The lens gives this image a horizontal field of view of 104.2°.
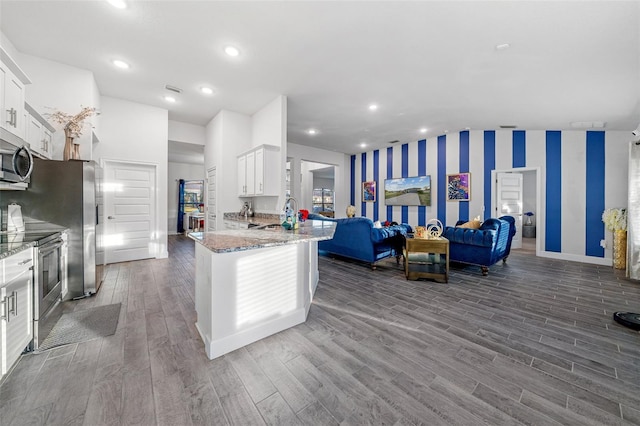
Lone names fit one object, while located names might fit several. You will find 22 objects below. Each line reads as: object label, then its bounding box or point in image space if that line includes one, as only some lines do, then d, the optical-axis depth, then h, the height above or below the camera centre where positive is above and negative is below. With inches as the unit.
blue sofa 166.1 -19.3
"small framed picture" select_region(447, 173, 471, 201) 256.7 +27.9
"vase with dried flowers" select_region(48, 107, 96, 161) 127.3 +44.3
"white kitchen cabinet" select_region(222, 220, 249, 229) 195.7 -9.9
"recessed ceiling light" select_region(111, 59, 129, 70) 137.2 +83.1
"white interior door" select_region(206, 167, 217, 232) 225.5 +12.3
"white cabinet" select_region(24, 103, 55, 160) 109.7 +37.5
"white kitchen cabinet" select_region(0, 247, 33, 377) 61.2 -25.7
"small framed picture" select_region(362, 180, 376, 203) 342.3 +30.3
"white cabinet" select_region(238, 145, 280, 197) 180.5 +31.1
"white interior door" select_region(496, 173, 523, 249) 246.2 +15.9
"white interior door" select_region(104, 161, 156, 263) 184.7 +0.7
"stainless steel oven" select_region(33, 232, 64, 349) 78.6 -26.4
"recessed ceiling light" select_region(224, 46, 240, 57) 120.6 +79.7
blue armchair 156.9 -19.5
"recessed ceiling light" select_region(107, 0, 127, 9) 94.7 +80.4
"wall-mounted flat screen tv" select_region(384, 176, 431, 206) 286.4 +26.3
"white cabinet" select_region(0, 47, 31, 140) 84.2 +41.8
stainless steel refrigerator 109.4 +2.5
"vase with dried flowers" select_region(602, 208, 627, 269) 175.5 -14.8
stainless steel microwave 83.5 +17.0
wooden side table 144.7 -30.7
